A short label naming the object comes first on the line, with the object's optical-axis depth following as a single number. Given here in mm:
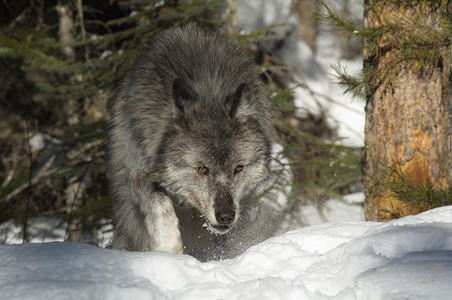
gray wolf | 7980
